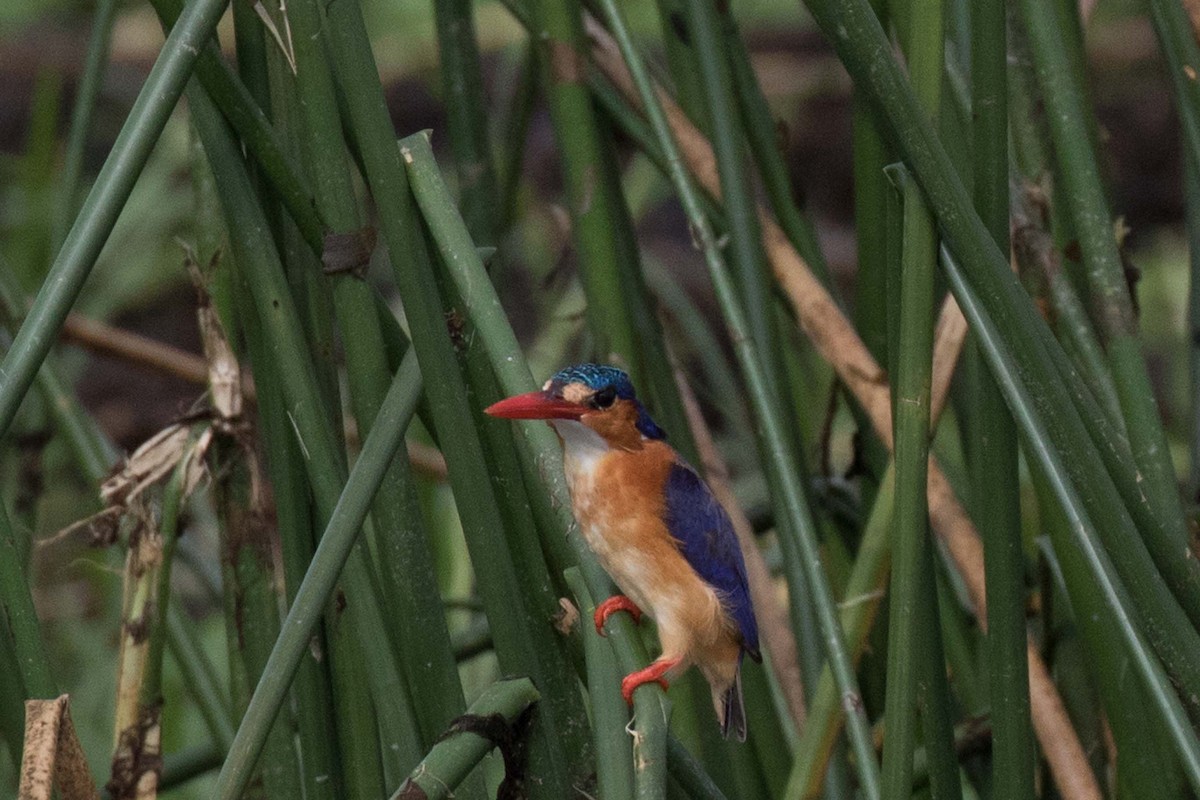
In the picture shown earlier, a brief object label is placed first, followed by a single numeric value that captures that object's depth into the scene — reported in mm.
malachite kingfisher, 5241
